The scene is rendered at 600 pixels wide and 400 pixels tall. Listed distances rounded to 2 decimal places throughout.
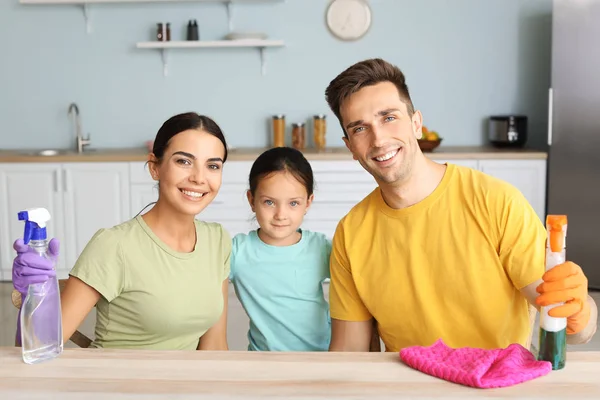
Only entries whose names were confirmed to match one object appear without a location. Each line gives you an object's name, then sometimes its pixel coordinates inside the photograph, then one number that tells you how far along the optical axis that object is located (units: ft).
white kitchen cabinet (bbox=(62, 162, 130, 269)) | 16.10
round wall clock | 17.12
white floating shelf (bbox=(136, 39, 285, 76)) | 16.61
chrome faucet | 17.25
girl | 7.20
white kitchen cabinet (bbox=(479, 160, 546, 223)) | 15.79
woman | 6.28
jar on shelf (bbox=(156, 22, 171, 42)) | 17.01
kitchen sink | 16.70
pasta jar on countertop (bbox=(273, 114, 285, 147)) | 17.00
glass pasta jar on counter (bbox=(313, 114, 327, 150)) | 17.01
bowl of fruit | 16.10
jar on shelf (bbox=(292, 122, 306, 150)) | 16.93
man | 6.32
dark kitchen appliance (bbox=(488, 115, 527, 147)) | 16.72
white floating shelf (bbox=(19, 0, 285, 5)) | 16.85
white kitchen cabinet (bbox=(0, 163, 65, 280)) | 16.17
